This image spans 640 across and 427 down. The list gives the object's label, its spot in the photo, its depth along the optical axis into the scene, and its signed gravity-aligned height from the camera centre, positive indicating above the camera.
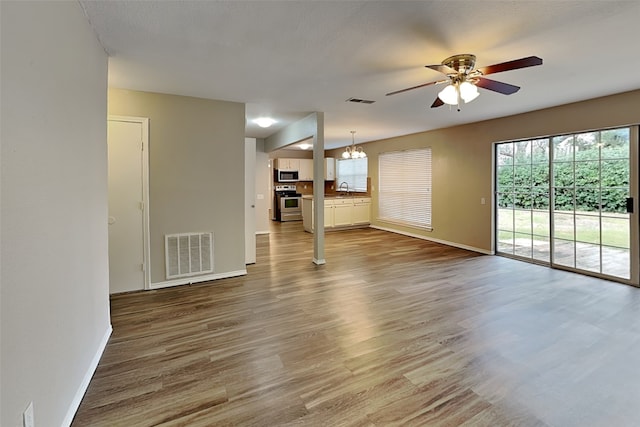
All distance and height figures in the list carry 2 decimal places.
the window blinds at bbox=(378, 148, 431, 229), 7.41 +0.45
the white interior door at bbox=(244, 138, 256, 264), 5.36 +0.09
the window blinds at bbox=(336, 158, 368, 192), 9.57 +1.03
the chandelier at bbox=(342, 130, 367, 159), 8.03 +1.30
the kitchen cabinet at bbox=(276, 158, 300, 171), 10.22 +1.35
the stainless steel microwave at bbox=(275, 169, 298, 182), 10.21 +0.99
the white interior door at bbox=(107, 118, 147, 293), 3.79 +0.03
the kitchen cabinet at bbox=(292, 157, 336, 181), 10.28 +1.27
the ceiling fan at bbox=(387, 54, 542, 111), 2.65 +1.10
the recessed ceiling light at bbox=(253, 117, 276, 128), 5.64 +1.55
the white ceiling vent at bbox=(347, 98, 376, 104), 4.37 +1.46
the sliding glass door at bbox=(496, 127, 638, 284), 4.20 +0.05
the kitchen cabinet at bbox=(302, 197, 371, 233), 8.54 -0.19
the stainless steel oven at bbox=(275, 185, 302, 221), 10.31 +0.09
